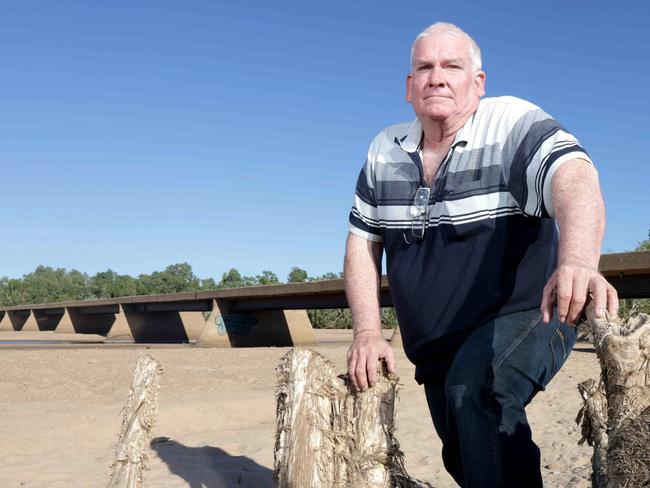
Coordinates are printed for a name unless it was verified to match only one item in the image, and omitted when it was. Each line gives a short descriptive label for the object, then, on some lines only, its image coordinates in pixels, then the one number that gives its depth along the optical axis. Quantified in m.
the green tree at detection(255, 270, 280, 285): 88.00
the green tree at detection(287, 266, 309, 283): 94.75
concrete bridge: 16.81
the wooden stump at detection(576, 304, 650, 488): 2.05
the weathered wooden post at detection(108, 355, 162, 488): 4.23
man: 2.53
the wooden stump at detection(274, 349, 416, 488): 3.11
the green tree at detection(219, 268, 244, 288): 103.44
